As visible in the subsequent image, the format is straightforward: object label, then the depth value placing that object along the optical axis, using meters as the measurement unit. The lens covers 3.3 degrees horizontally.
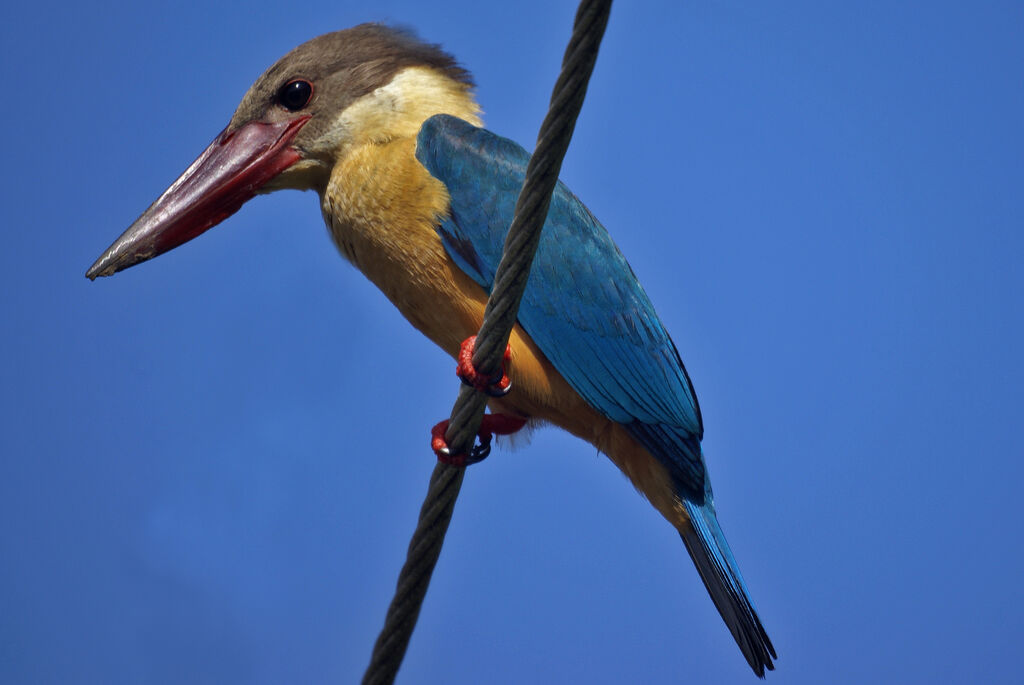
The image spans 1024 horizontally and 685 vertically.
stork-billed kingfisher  6.43
